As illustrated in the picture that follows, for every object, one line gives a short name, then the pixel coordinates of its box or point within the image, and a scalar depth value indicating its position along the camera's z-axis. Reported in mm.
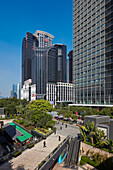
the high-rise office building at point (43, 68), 180838
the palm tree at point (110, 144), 25772
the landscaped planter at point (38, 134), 32062
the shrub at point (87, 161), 25825
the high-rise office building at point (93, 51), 73000
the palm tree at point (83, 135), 31088
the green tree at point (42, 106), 65000
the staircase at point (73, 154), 26708
